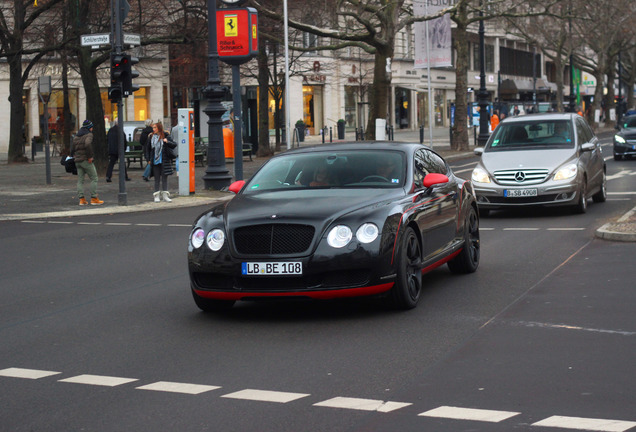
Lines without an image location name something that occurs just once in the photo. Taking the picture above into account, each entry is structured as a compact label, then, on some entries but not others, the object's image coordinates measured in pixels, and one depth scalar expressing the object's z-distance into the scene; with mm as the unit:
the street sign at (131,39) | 22891
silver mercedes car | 17188
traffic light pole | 22375
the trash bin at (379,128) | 38531
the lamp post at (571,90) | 71450
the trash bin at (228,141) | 32866
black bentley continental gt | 8531
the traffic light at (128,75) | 22828
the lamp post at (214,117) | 25469
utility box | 24562
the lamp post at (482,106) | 48719
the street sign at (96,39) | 22359
